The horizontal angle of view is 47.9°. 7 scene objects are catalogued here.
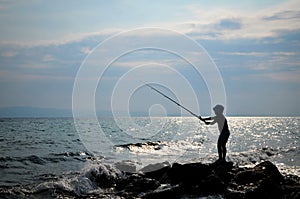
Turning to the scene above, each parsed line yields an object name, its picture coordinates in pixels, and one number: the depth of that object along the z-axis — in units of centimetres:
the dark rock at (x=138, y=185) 1262
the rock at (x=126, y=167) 1715
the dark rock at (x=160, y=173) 1422
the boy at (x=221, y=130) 1488
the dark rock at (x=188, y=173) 1303
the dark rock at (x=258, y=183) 1053
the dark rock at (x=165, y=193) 1118
